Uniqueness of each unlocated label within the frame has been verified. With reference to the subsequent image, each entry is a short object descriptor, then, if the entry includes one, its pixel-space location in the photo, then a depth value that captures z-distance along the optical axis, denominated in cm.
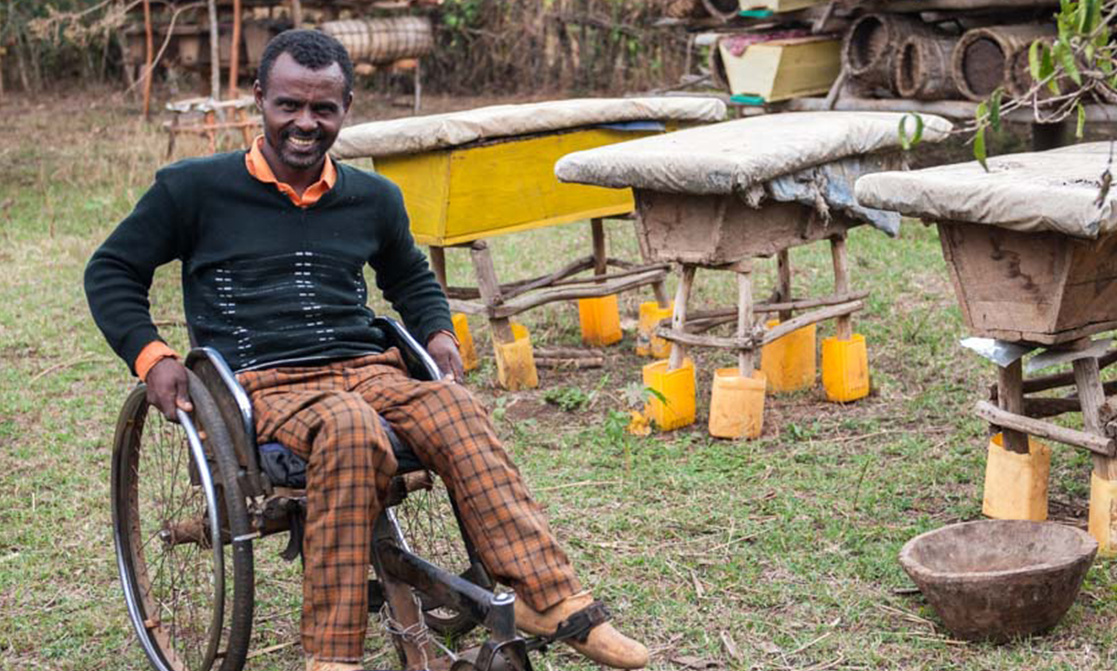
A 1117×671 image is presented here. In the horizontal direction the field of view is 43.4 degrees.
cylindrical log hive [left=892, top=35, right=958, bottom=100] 858
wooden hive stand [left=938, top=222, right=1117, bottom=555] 371
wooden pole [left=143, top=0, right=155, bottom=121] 1227
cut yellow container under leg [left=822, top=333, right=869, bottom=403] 543
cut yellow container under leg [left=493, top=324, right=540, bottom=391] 581
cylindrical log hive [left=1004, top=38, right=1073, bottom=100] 787
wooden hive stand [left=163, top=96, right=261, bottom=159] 1041
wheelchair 288
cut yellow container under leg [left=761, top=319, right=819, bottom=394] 568
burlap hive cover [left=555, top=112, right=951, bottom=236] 468
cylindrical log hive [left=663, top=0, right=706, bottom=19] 955
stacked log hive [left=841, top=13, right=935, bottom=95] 877
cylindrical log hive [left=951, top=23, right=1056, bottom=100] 792
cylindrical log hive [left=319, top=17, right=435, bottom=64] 1337
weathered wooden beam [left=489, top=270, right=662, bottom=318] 580
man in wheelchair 291
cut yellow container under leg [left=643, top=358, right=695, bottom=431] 522
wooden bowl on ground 333
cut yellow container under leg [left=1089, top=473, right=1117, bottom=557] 386
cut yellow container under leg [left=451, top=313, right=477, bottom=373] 608
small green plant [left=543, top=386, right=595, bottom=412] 561
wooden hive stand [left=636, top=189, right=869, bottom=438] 500
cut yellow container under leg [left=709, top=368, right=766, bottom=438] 507
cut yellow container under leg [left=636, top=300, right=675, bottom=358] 623
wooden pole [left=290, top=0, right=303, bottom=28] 1191
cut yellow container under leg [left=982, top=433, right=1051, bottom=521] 402
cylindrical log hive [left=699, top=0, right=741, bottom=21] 947
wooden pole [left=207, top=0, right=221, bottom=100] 1152
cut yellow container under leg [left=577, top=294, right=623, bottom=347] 645
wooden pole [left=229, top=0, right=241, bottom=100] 1216
